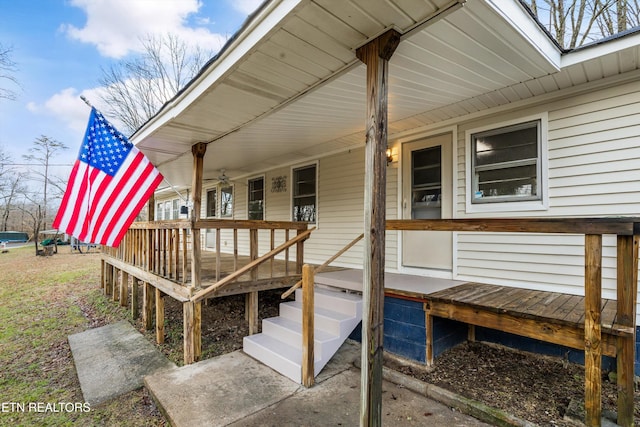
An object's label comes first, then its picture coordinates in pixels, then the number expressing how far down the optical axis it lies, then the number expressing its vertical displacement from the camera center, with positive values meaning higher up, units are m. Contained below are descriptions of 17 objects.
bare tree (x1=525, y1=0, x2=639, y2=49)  6.83 +4.53
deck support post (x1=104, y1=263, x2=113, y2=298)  7.71 -1.75
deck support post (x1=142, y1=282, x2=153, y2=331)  5.25 -1.61
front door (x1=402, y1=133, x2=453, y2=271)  4.35 +0.22
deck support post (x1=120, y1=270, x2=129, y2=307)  6.67 -1.77
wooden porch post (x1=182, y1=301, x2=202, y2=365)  3.68 -1.48
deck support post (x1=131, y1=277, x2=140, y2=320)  5.86 -1.68
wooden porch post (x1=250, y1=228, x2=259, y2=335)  4.26 -1.26
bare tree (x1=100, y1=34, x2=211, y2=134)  16.62 +7.31
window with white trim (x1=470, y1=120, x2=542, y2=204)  3.62 +0.57
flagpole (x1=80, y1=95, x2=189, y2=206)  3.79 +1.35
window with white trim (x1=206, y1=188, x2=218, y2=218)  10.37 +0.29
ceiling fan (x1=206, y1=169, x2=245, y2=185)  8.38 +0.91
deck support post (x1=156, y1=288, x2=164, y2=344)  4.52 -1.61
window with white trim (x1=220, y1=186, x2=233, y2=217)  9.50 +0.29
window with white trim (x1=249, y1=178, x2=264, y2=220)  8.19 +0.33
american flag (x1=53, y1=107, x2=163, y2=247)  3.87 +0.30
